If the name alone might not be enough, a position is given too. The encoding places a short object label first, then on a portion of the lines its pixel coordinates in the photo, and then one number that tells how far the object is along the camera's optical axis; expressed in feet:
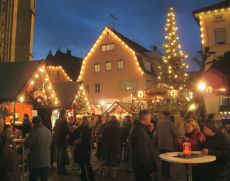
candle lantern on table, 13.78
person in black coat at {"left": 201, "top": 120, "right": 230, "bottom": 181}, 13.65
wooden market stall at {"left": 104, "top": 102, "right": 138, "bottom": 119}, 54.28
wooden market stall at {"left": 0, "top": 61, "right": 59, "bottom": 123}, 29.26
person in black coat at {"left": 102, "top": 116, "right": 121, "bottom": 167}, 22.98
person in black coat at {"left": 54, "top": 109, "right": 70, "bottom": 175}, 23.89
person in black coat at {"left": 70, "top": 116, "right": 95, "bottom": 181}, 19.61
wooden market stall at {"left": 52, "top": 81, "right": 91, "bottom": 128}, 43.37
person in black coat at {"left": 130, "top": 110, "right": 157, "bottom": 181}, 13.68
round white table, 12.48
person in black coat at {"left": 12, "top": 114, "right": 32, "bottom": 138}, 25.85
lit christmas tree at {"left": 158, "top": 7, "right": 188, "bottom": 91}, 59.49
